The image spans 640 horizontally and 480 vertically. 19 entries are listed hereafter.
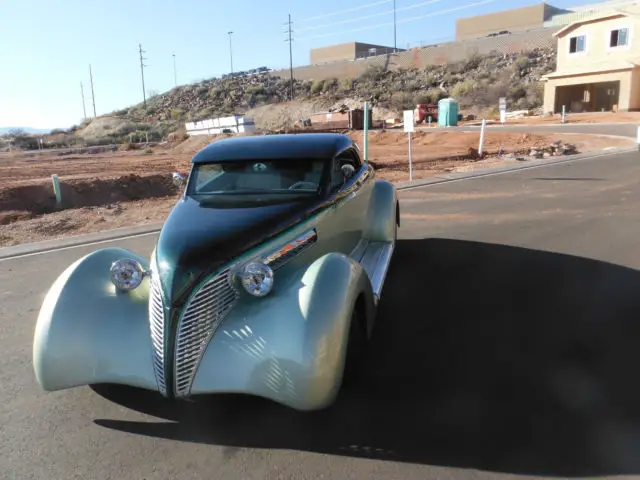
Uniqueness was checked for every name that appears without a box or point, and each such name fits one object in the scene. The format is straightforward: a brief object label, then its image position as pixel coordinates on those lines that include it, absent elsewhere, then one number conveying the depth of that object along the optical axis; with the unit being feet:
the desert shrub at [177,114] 267.10
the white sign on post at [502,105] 81.82
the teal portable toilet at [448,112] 127.54
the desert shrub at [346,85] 248.11
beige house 123.95
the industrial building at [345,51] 365.40
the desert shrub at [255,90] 282.15
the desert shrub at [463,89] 186.29
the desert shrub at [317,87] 263.29
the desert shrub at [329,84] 261.03
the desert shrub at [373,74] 249.96
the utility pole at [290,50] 285.47
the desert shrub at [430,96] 193.75
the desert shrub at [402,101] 190.24
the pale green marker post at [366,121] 44.88
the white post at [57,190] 45.44
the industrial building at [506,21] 319.88
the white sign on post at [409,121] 49.01
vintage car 10.09
